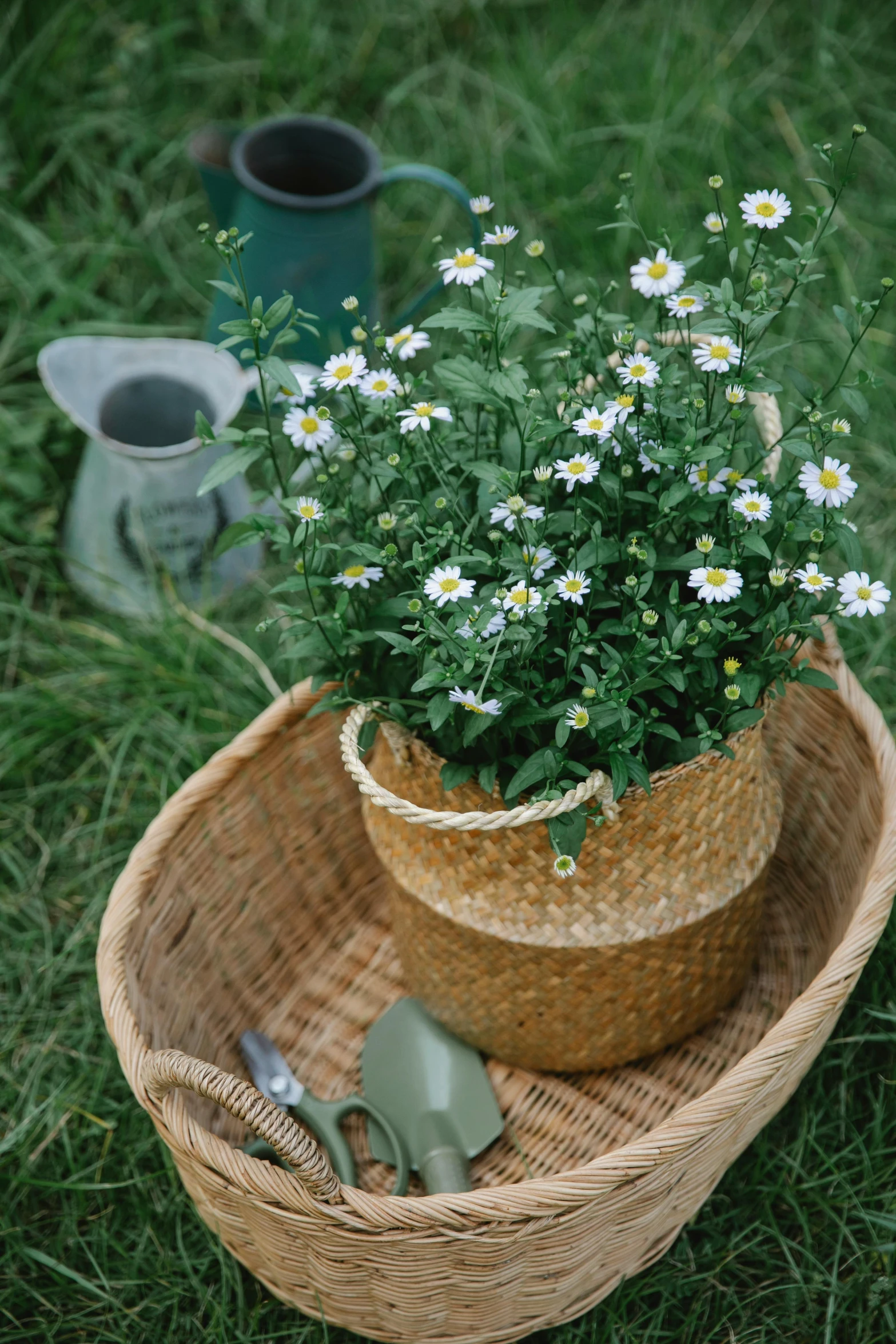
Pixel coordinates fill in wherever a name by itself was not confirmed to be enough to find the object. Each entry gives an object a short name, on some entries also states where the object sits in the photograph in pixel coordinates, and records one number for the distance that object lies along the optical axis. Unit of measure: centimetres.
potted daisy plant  87
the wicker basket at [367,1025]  87
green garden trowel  112
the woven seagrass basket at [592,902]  98
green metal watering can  161
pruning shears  108
